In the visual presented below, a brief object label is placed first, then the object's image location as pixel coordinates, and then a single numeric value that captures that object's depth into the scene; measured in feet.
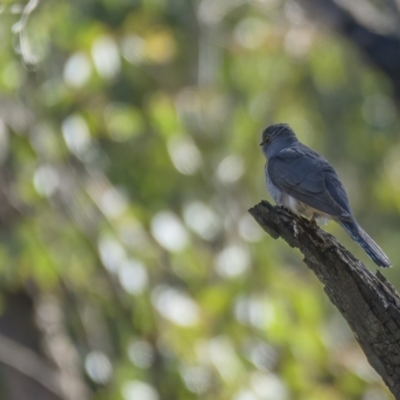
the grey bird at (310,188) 30.12
